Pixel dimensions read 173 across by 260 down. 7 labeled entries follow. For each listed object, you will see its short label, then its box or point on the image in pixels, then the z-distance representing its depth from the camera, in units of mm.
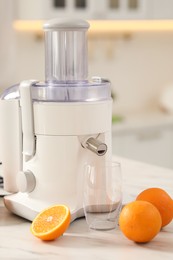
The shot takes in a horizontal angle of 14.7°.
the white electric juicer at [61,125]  1328
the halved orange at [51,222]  1221
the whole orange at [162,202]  1285
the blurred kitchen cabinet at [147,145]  3528
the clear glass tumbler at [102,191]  1260
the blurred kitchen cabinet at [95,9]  3359
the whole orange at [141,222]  1196
